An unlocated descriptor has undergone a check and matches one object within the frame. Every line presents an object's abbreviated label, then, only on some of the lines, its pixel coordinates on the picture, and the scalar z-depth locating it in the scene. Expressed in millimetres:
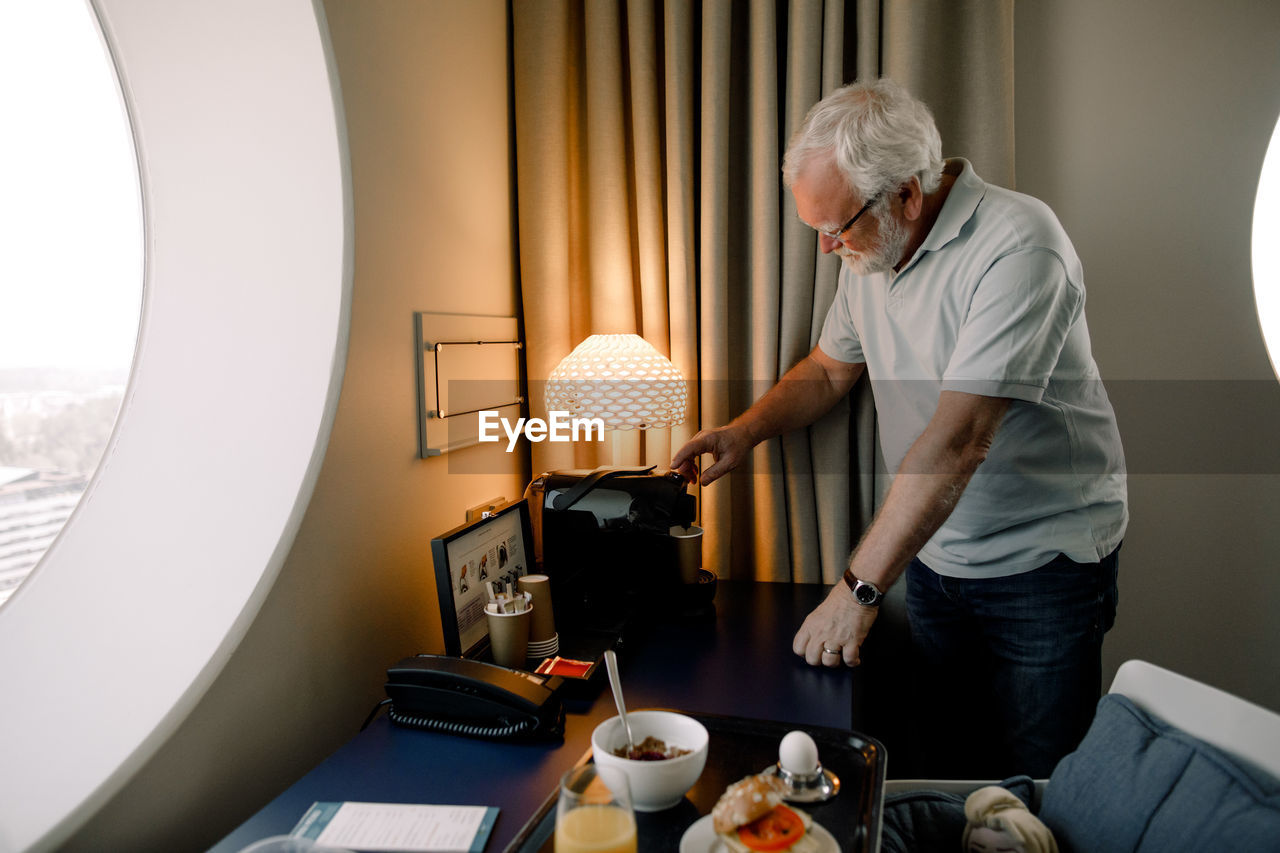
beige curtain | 1736
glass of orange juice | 736
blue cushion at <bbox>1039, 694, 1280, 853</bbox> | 800
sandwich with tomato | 771
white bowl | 867
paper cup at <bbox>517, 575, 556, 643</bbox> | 1369
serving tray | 854
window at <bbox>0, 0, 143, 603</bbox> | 1102
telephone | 1102
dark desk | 991
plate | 800
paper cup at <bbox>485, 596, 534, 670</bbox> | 1275
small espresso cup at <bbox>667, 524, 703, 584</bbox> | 1614
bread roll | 785
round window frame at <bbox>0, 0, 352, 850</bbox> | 1094
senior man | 1321
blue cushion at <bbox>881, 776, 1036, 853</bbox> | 1033
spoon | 935
